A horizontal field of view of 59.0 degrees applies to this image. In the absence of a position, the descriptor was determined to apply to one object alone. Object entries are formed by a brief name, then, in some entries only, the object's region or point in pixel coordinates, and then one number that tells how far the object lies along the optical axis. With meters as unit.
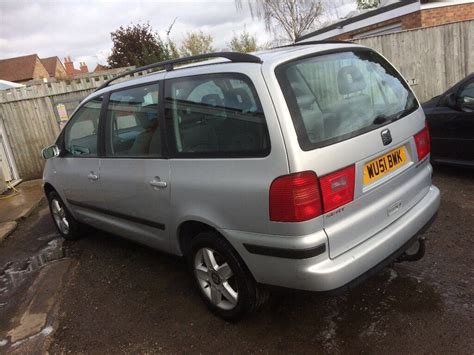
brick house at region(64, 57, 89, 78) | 65.79
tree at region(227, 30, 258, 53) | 29.67
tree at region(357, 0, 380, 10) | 33.16
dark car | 5.21
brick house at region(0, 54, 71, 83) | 50.69
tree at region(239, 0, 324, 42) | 27.14
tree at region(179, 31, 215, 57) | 32.06
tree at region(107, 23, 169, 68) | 25.61
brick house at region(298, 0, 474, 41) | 12.30
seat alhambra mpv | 2.34
